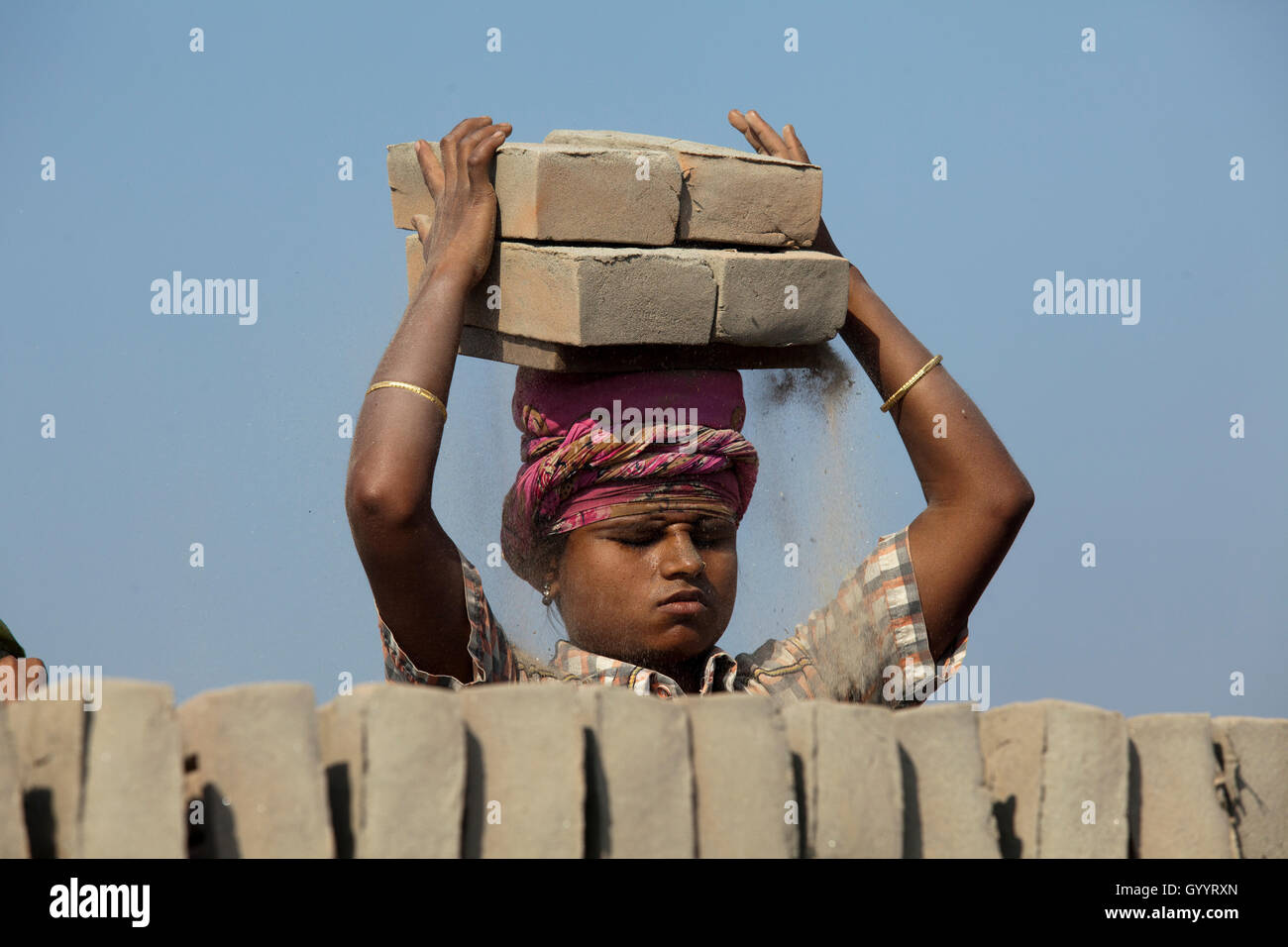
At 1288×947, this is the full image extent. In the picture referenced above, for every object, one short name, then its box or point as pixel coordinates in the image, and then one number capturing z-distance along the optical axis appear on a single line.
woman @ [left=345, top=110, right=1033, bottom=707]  3.39
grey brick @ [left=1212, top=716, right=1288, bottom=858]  2.90
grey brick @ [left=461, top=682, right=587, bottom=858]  2.32
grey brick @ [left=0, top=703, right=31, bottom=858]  2.07
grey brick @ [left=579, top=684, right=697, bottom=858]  2.39
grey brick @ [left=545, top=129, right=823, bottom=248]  3.69
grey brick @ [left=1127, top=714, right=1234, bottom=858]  2.79
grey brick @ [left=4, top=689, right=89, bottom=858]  2.17
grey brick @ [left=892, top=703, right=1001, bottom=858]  2.63
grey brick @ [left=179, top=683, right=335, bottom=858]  2.22
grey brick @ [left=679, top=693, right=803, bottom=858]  2.43
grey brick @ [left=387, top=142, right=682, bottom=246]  3.46
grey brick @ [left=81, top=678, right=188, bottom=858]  2.12
